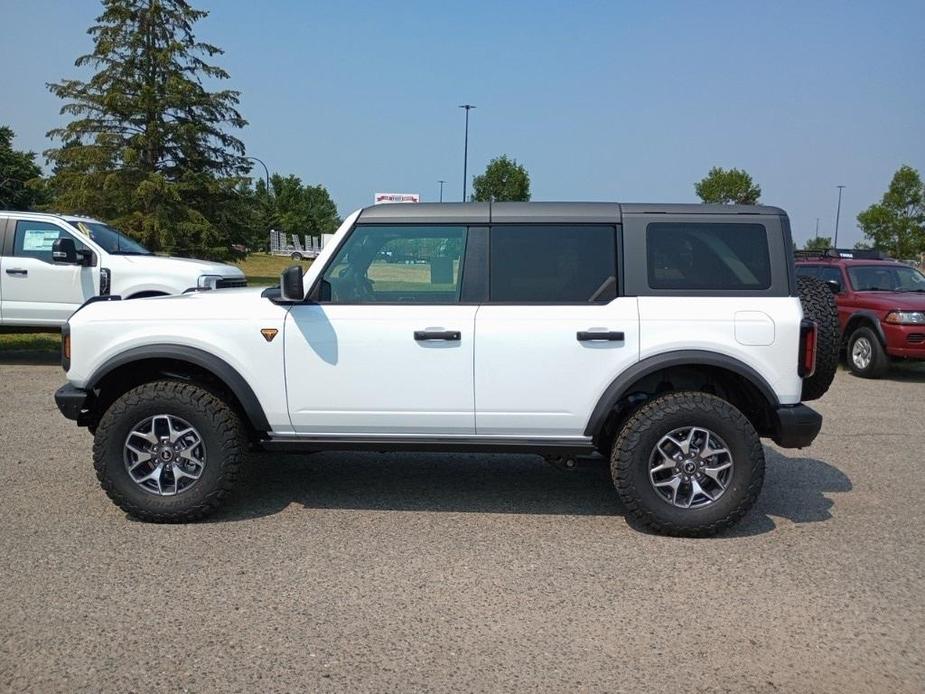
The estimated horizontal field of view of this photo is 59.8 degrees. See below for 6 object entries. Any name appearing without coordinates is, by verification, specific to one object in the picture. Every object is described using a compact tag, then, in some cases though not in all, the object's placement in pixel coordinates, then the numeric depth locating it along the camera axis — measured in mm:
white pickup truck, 10586
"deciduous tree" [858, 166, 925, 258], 42094
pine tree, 22203
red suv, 10891
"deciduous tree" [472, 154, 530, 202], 42509
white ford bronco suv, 4562
